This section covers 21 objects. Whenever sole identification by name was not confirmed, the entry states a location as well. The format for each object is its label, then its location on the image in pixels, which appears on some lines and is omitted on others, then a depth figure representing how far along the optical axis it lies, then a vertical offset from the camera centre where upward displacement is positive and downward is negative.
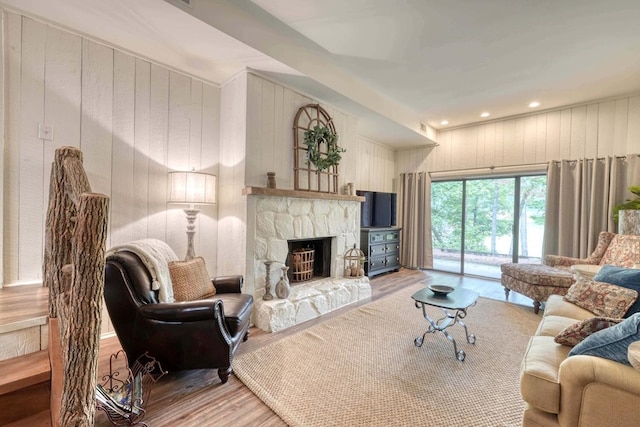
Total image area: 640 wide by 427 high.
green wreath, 3.30 +0.81
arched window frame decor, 3.23 +0.70
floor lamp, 2.51 +0.15
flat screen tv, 4.92 +0.03
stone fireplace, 2.77 -0.46
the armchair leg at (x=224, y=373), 1.86 -1.16
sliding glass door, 4.59 -0.18
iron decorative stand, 1.39 -1.09
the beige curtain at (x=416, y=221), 5.50 -0.21
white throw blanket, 1.90 -0.42
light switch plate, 2.08 +0.57
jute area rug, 1.60 -1.22
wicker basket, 3.46 -0.71
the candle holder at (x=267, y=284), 2.81 -0.80
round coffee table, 2.22 -0.77
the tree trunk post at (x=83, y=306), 1.00 -0.38
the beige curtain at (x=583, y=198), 3.71 +0.26
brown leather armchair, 1.75 -0.78
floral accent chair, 3.18 -0.75
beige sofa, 1.06 -0.77
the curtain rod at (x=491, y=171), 4.43 +0.76
